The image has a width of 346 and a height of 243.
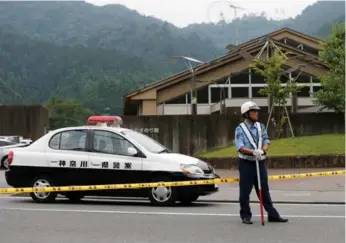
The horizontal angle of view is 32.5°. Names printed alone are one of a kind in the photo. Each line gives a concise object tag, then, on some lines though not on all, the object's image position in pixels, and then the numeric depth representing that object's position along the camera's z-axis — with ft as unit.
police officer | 28.25
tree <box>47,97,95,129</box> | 226.79
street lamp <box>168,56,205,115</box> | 106.11
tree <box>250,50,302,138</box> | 80.18
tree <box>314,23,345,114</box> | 86.02
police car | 36.01
